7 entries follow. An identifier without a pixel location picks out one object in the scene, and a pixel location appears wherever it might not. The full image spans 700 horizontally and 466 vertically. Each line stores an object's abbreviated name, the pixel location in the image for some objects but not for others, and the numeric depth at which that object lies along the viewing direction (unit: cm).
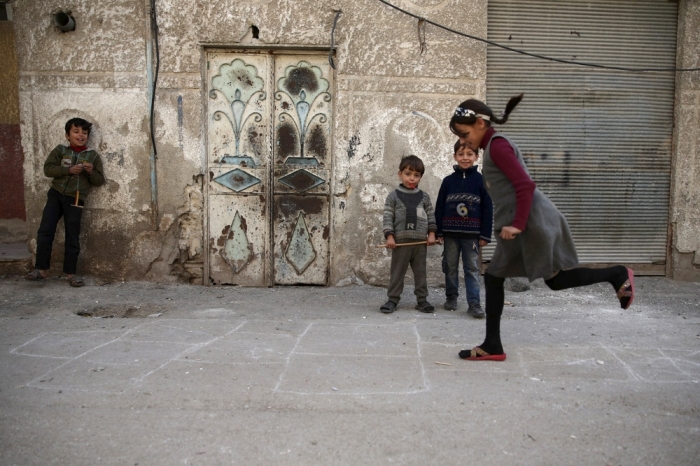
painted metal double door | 575
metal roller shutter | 592
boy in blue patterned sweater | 484
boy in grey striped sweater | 488
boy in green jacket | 557
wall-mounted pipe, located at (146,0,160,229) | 562
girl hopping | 334
